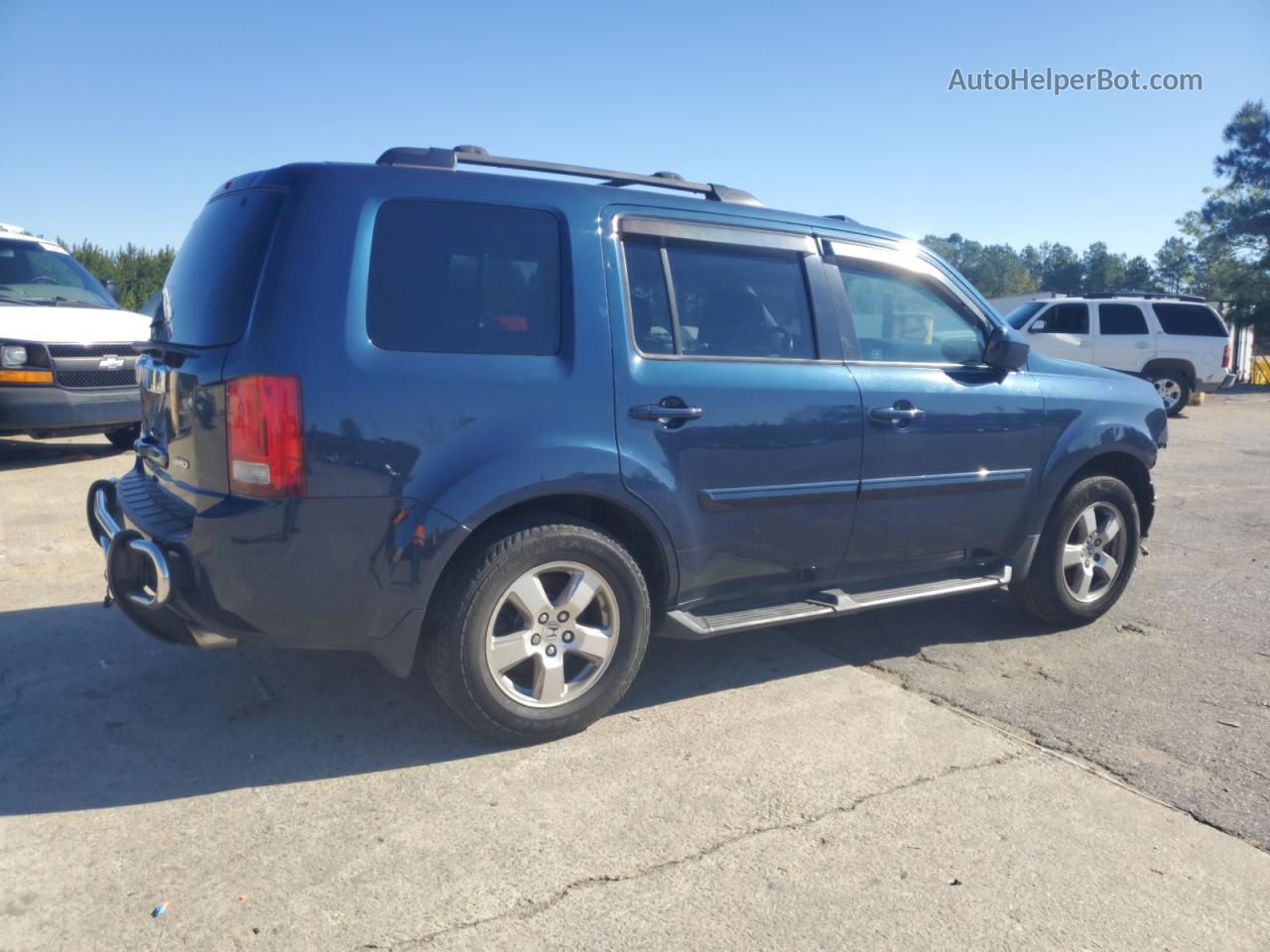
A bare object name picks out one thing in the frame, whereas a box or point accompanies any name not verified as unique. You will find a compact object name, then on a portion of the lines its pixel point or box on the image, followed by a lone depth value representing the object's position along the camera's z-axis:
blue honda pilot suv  3.21
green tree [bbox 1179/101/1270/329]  34.25
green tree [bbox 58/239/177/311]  25.67
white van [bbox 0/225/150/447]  8.41
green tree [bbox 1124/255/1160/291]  80.69
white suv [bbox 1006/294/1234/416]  18.14
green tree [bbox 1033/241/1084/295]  101.31
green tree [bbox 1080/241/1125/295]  96.04
